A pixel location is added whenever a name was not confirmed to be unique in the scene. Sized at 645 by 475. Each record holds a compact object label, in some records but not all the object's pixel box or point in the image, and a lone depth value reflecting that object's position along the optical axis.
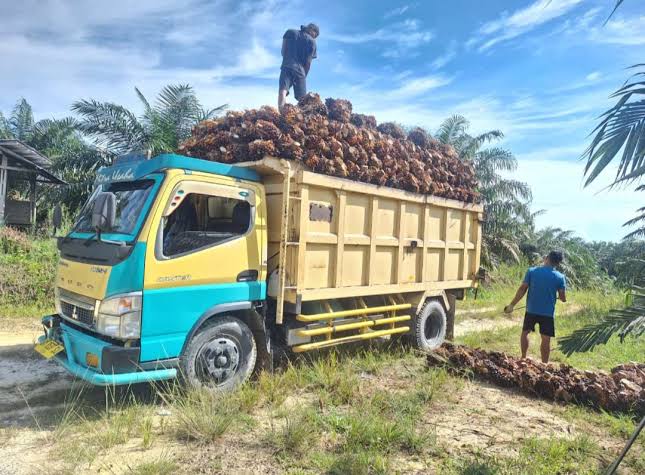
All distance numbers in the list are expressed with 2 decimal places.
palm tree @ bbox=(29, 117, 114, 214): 11.83
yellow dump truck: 4.05
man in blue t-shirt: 6.28
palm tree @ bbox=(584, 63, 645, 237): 2.48
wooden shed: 14.23
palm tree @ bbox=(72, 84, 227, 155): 11.63
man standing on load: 8.16
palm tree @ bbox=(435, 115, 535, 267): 15.93
